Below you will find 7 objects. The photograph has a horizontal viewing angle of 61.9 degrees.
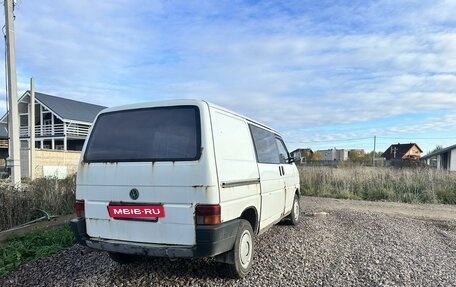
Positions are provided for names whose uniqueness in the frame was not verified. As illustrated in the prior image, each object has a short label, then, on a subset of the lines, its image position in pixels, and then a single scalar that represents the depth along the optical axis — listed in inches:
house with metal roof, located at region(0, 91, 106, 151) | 1670.8
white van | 156.5
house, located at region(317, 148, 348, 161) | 2669.8
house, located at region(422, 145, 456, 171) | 1570.1
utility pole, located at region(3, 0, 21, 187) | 440.8
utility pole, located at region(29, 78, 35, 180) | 856.9
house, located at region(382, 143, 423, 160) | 2974.9
